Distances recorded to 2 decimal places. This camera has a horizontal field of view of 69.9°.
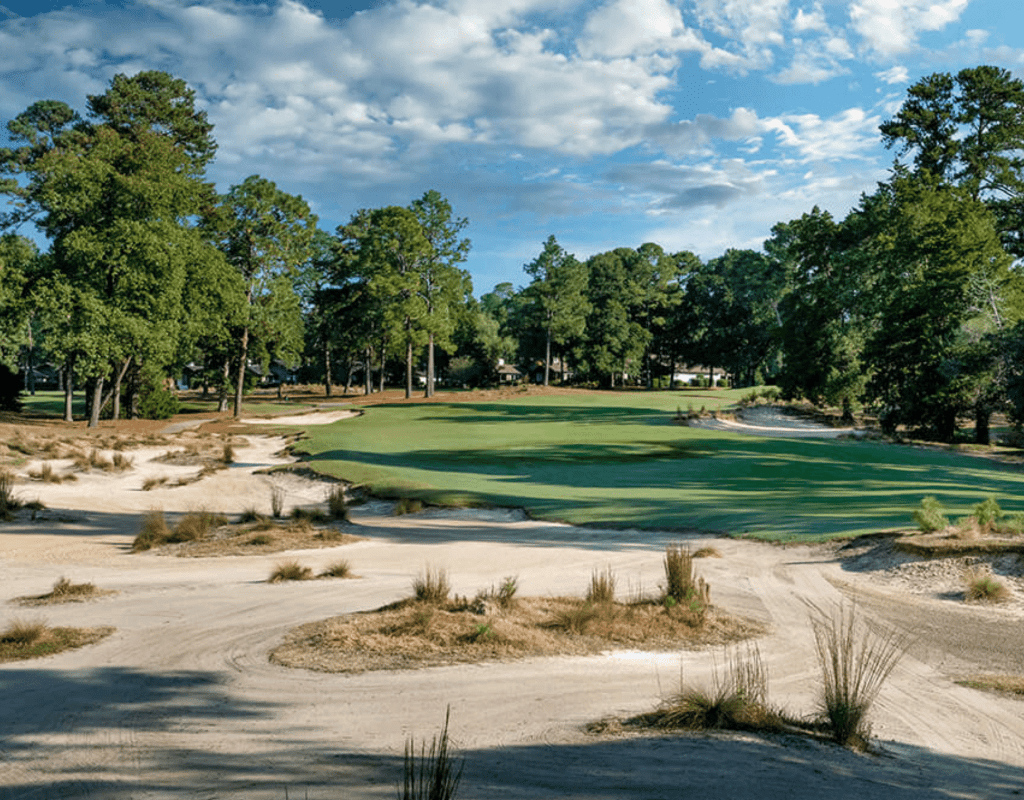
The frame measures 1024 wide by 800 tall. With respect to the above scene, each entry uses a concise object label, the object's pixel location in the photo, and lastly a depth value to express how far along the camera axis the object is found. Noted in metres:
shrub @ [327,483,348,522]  17.88
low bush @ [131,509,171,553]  13.40
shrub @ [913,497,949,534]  12.16
